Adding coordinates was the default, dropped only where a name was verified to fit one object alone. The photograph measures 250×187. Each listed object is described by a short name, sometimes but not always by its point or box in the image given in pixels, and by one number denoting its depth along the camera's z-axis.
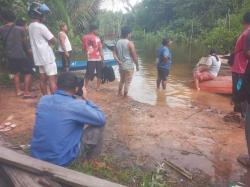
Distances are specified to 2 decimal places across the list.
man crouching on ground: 2.08
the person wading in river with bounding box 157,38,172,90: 5.24
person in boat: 5.83
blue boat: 6.01
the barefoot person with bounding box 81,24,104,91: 4.67
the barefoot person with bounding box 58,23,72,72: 4.77
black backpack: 4.93
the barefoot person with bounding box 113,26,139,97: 4.33
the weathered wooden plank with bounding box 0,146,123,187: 1.90
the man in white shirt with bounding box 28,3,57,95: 3.41
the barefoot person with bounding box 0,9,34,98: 3.77
